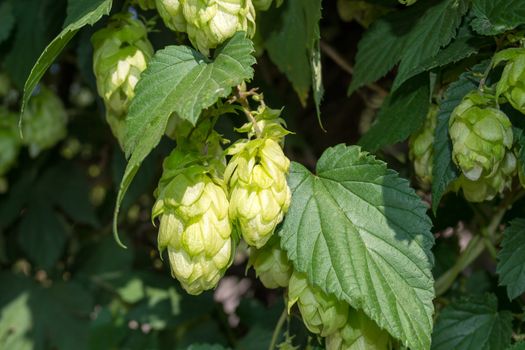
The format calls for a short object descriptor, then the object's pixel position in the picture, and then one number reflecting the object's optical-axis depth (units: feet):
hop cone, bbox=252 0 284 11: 1.31
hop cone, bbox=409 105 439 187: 1.35
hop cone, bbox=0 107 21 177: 2.06
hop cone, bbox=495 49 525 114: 1.17
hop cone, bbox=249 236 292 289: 1.26
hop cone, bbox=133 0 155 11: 1.33
